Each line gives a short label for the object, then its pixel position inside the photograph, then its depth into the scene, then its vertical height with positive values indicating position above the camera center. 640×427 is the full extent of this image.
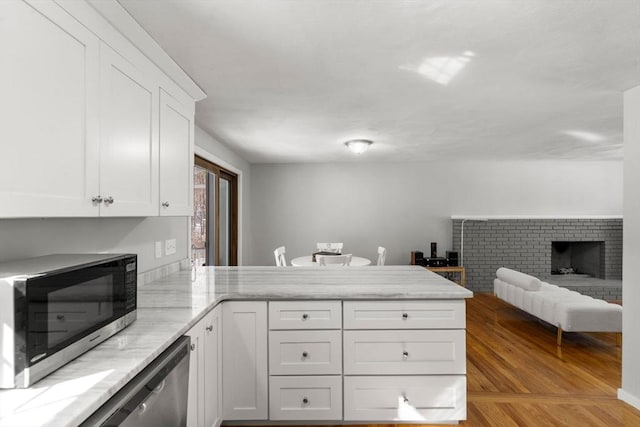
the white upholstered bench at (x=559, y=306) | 3.76 -0.89
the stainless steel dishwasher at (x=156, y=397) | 1.08 -0.57
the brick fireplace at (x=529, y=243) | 6.51 -0.41
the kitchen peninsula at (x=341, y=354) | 2.28 -0.80
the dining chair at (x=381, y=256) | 5.48 -0.52
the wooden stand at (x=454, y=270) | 6.18 -0.82
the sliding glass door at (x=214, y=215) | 4.31 +0.04
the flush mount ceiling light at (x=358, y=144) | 4.52 +0.86
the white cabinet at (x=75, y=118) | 1.08 +0.36
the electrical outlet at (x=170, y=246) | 2.97 -0.22
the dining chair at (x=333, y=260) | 4.28 -0.46
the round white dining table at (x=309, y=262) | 4.97 -0.57
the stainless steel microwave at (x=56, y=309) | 1.00 -0.27
